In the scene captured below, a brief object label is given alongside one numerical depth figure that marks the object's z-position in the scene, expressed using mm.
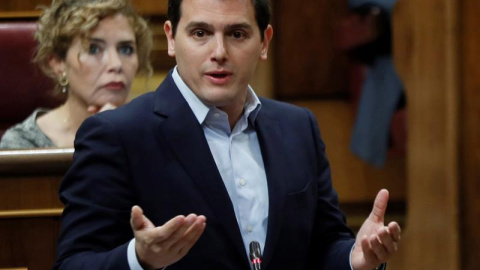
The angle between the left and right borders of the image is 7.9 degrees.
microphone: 5105
